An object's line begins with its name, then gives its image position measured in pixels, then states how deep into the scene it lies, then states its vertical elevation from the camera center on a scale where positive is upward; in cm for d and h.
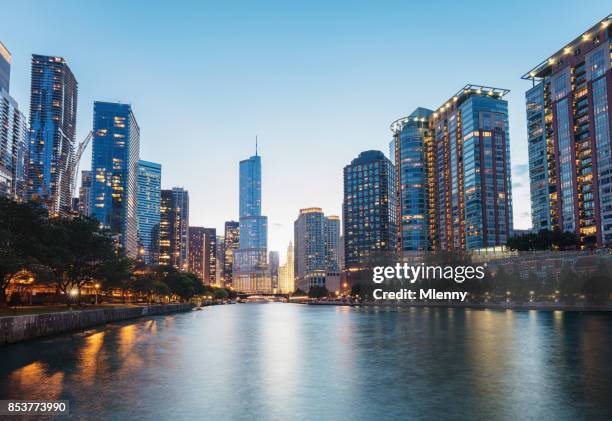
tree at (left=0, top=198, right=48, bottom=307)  8400 +701
